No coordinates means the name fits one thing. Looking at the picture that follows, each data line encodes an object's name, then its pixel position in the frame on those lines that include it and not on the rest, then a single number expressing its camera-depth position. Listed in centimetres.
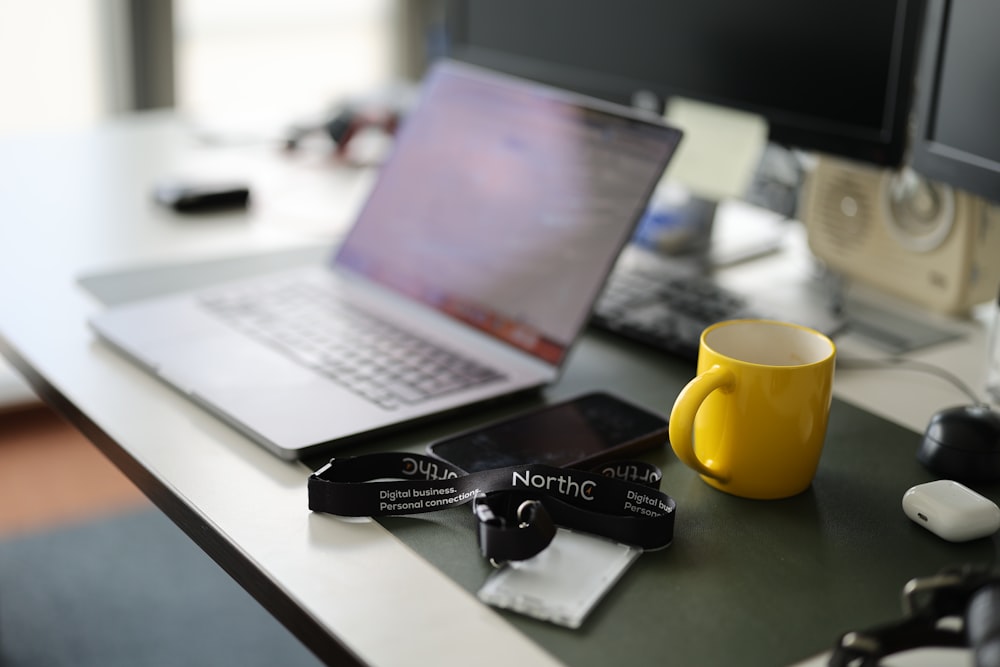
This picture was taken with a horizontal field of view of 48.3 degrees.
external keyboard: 98
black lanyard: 67
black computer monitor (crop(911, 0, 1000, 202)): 87
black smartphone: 78
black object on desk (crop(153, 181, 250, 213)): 139
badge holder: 61
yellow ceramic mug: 71
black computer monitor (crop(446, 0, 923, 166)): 95
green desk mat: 59
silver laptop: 87
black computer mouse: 76
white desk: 61
